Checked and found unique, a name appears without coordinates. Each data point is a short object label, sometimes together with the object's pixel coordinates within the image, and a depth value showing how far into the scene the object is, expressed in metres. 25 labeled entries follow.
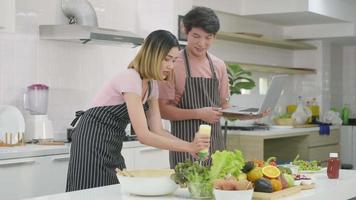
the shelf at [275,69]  7.00
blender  4.63
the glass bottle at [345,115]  8.56
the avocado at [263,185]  2.29
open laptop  3.33
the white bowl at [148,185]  2.21
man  3.21
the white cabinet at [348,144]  8.18
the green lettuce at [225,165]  2.21
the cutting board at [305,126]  7.16
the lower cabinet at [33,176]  3.91
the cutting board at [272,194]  2.24
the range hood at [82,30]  4.72
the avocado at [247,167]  2.36
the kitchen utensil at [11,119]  4.40
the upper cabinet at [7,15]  4.25
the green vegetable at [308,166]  3.09
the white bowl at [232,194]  2.06
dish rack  4.24
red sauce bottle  2.83
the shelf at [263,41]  6.55
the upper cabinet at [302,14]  6.83
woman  2.70
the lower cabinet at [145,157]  4.79
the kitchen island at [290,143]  5.98
